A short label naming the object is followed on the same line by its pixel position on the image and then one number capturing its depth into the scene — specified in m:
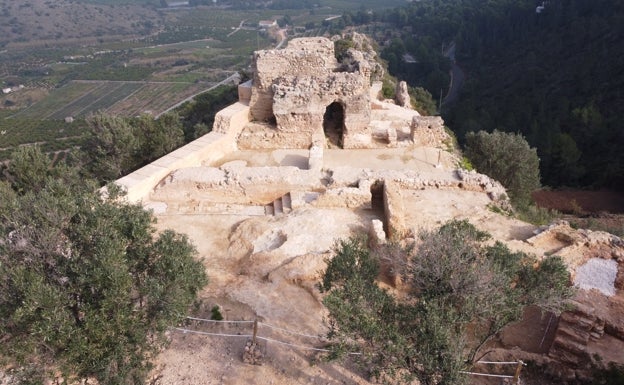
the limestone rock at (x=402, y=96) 24.41
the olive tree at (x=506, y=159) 17.12
